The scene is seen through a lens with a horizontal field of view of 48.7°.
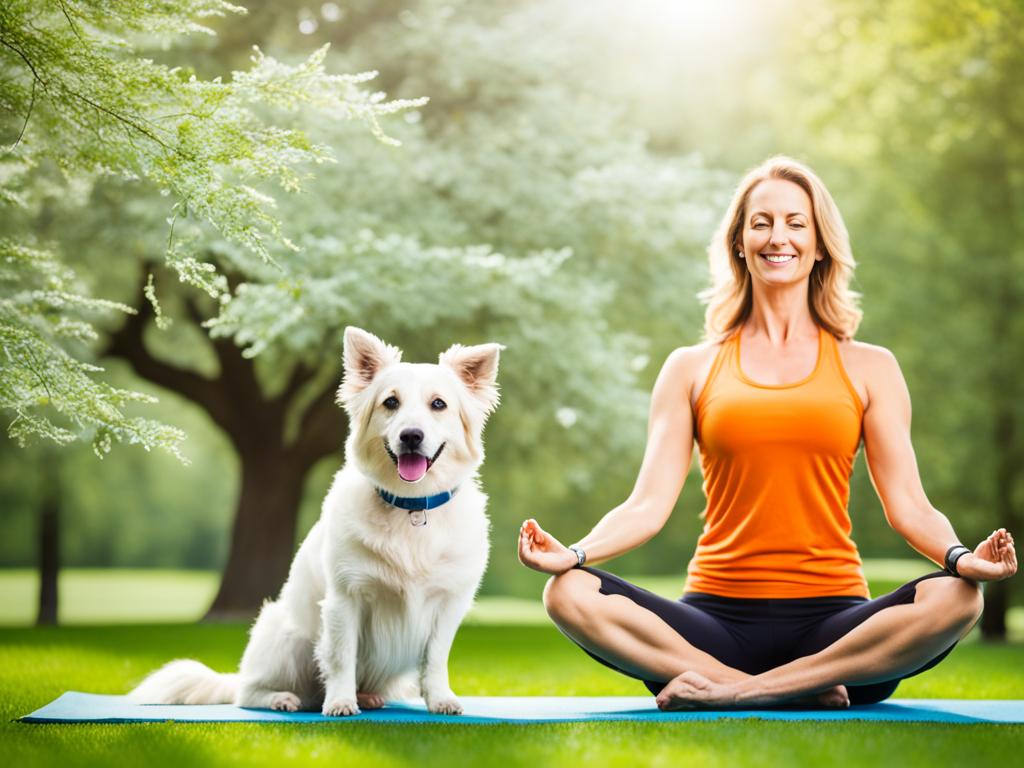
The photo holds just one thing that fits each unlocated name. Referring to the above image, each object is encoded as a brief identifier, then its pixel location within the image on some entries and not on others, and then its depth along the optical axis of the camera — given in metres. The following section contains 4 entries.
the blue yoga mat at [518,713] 4.13
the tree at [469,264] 9.48
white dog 4.27
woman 4.14
